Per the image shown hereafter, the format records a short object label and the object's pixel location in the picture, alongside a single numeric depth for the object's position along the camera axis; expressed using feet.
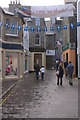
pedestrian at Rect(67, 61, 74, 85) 59.00
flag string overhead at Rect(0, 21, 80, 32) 56.44
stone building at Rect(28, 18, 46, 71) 150.92
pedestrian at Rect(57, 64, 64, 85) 58.42
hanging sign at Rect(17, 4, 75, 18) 56.95
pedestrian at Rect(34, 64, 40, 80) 73.72
